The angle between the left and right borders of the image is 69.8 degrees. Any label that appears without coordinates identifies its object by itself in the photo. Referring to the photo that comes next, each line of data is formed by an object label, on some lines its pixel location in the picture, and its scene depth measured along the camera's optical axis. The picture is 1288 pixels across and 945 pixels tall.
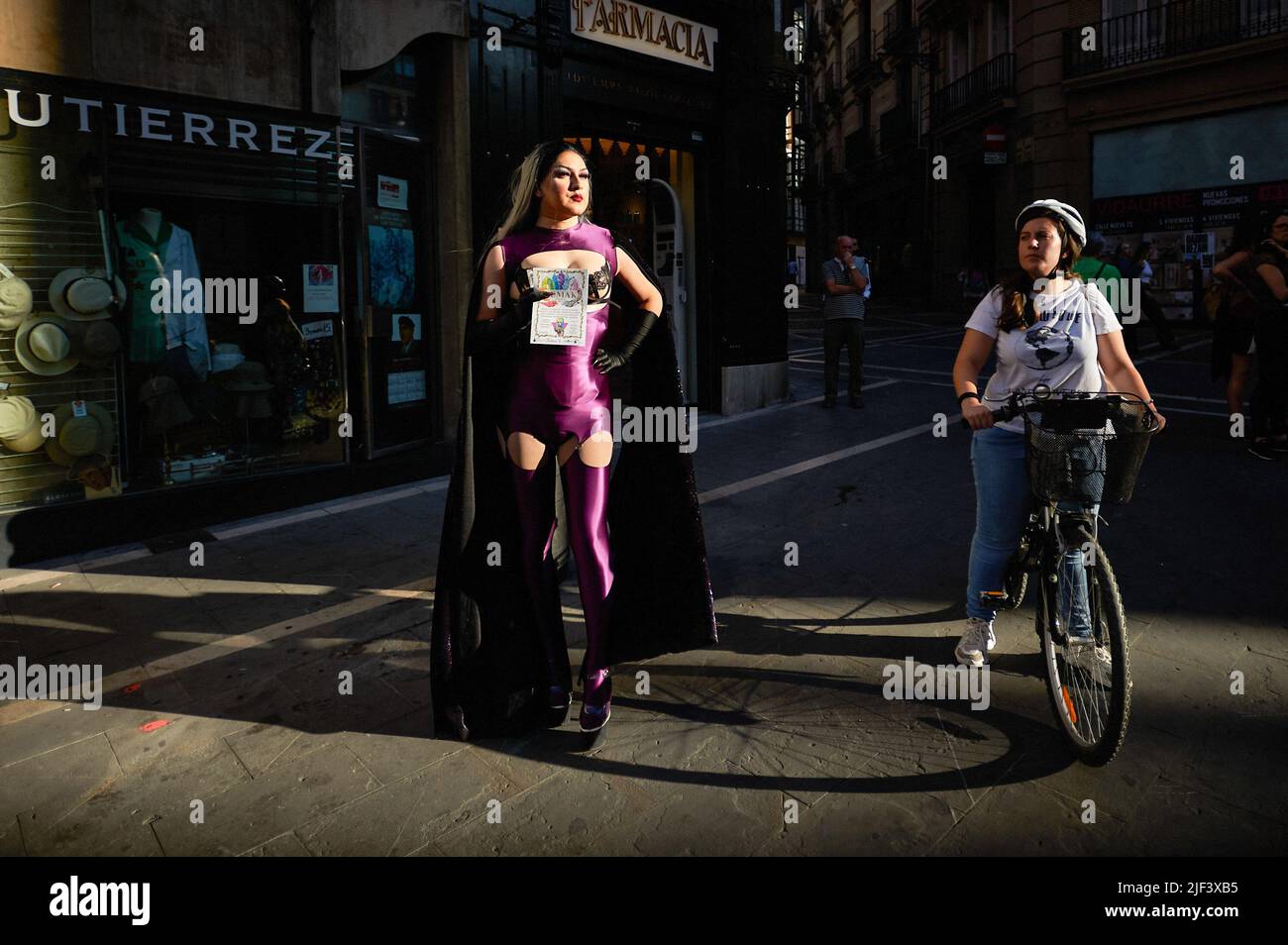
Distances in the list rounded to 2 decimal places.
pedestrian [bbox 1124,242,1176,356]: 16.19
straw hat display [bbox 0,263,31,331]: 5.80
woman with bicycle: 3.40
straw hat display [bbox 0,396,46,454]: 5.81
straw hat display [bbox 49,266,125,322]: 6.03
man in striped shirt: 10.58
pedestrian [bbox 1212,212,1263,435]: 7.63
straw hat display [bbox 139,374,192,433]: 6.54
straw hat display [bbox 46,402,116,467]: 6.07
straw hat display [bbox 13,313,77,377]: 5.91
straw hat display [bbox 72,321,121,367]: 6.15
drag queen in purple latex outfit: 3.23
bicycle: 2.98
